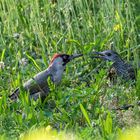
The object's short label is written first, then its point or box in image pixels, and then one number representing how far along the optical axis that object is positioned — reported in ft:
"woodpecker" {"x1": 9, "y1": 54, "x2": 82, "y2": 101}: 38.58
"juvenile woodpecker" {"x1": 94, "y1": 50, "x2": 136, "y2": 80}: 42.65
